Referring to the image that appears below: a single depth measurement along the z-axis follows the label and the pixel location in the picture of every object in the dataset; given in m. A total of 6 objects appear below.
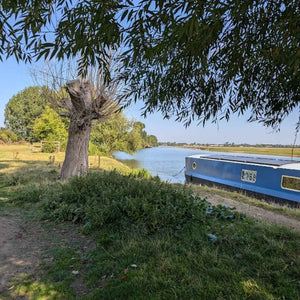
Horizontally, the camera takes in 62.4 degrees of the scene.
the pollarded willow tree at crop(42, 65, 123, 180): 7.76
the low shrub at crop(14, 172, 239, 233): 3.74
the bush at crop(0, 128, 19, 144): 38.34
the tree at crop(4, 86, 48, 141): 39.41
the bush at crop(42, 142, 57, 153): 26.72
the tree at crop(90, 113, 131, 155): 27.89
